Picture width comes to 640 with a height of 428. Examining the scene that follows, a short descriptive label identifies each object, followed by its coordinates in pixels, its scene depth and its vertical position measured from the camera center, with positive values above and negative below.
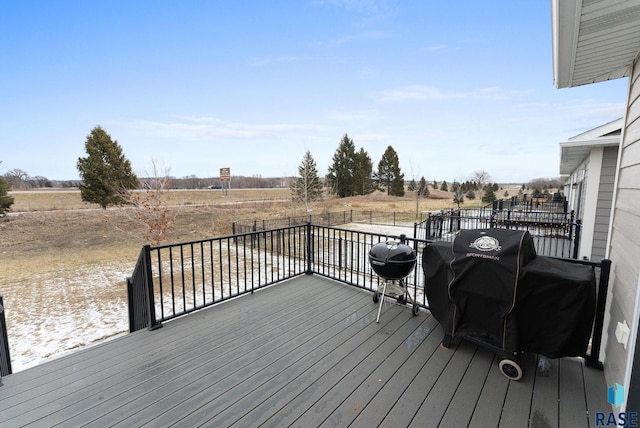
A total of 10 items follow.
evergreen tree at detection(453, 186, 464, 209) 24.62 -0.78
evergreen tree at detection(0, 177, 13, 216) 14.66 -0.69
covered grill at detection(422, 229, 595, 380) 1.71 -0.72
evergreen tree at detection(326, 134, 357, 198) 33.09 +2.37
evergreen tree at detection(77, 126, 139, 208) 16.73 +1.12
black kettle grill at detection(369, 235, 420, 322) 2.65 -0.73
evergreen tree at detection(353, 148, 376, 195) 33.62 +1.88
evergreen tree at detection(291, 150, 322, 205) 18.97 +0.42
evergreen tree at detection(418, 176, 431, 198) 36.15 -0.21
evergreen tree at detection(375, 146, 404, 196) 36.44 +1.95
